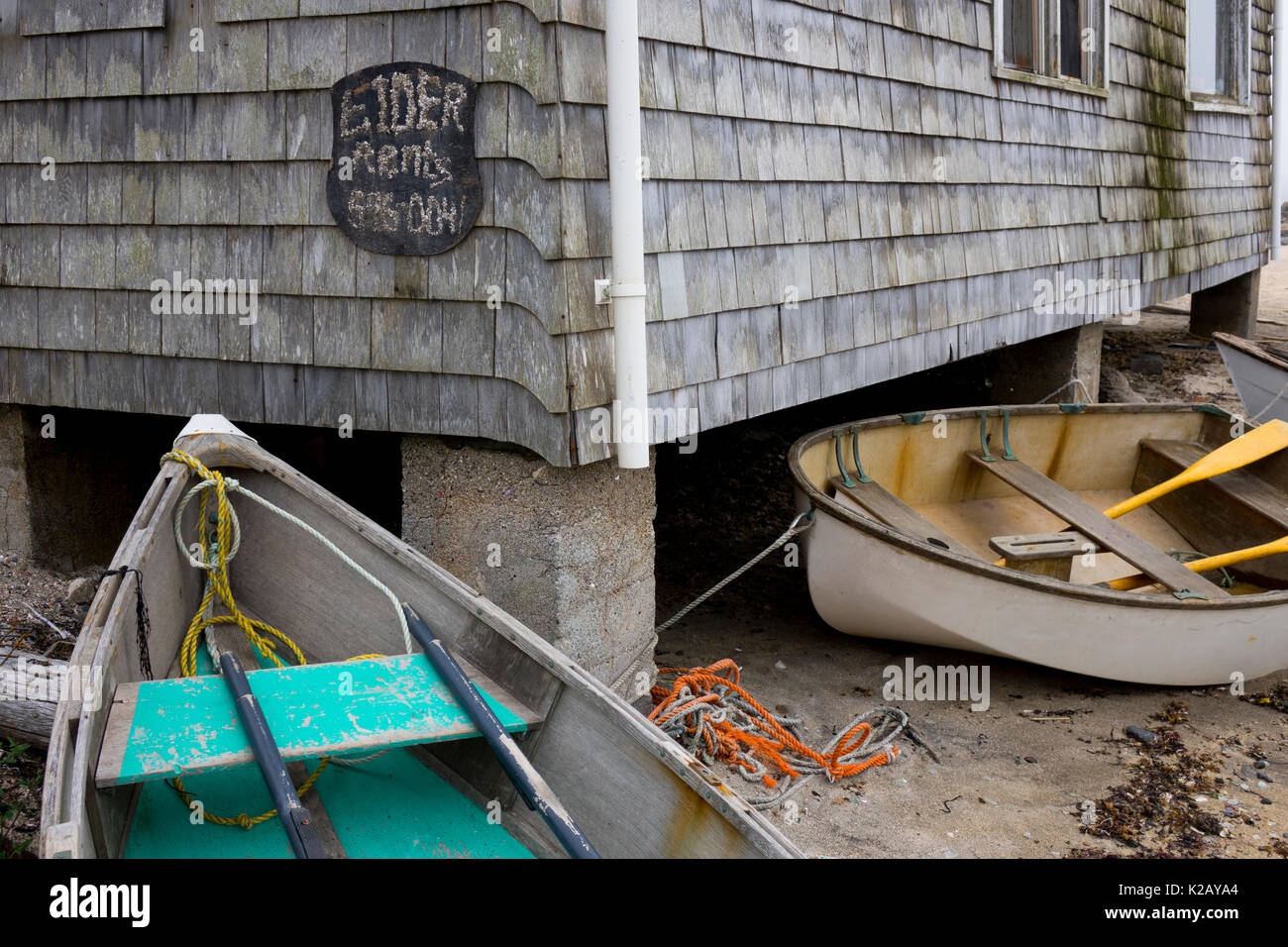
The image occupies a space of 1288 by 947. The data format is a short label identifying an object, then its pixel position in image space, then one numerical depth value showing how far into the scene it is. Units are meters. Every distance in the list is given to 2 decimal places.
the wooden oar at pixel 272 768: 2.32
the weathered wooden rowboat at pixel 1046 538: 4.49
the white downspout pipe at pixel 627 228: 3.50
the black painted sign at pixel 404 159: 3.66
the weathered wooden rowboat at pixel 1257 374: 7.00
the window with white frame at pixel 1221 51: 9.24
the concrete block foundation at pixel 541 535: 3.84
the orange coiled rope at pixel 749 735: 4.08
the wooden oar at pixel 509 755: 2.43
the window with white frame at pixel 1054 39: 6.34
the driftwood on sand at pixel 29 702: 3.26
